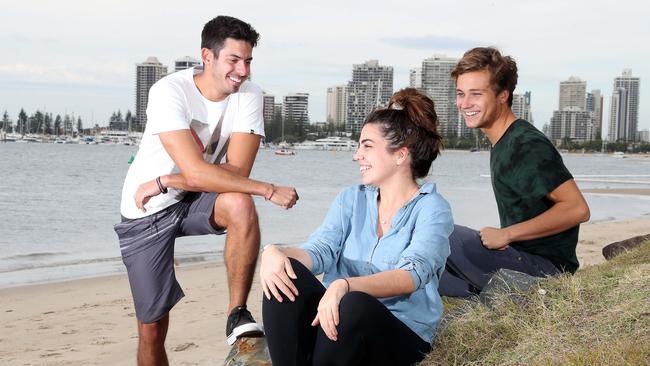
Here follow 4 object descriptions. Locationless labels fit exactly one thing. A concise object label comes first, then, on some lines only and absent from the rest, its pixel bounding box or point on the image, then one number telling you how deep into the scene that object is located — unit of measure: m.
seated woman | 2.94
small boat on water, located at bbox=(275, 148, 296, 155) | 91.70
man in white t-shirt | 4.35
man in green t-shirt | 4.23
